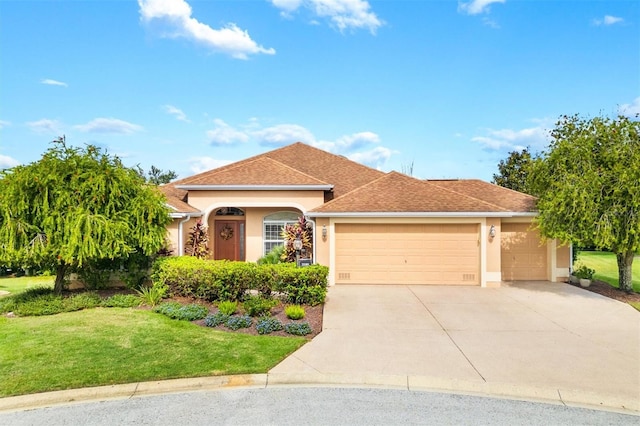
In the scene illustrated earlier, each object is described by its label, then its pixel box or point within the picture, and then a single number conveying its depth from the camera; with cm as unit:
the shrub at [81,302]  921
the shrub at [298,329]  713
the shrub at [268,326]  721
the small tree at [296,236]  1405
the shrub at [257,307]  816
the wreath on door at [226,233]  1620
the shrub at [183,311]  820
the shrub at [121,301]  949
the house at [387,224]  1252
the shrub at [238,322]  751
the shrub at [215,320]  772
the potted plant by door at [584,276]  1235
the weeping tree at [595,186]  1009
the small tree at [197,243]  1402
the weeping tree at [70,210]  866
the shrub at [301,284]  930
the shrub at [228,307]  828
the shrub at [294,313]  798
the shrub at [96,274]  1083
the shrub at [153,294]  959
